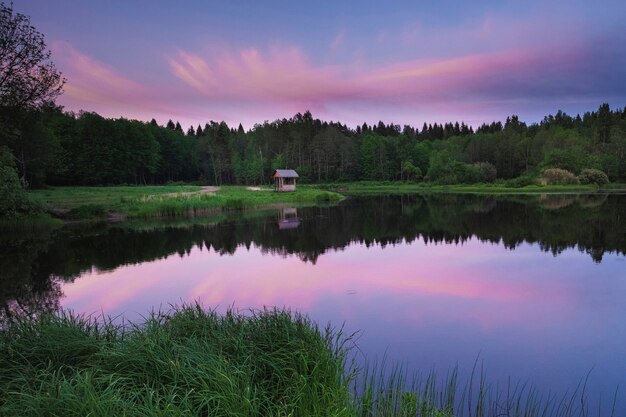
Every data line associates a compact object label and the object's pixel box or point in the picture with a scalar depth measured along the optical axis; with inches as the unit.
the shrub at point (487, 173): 3474.4
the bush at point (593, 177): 2864.2
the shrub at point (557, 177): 2940.5
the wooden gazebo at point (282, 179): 2707.9
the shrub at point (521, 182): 3058.6
